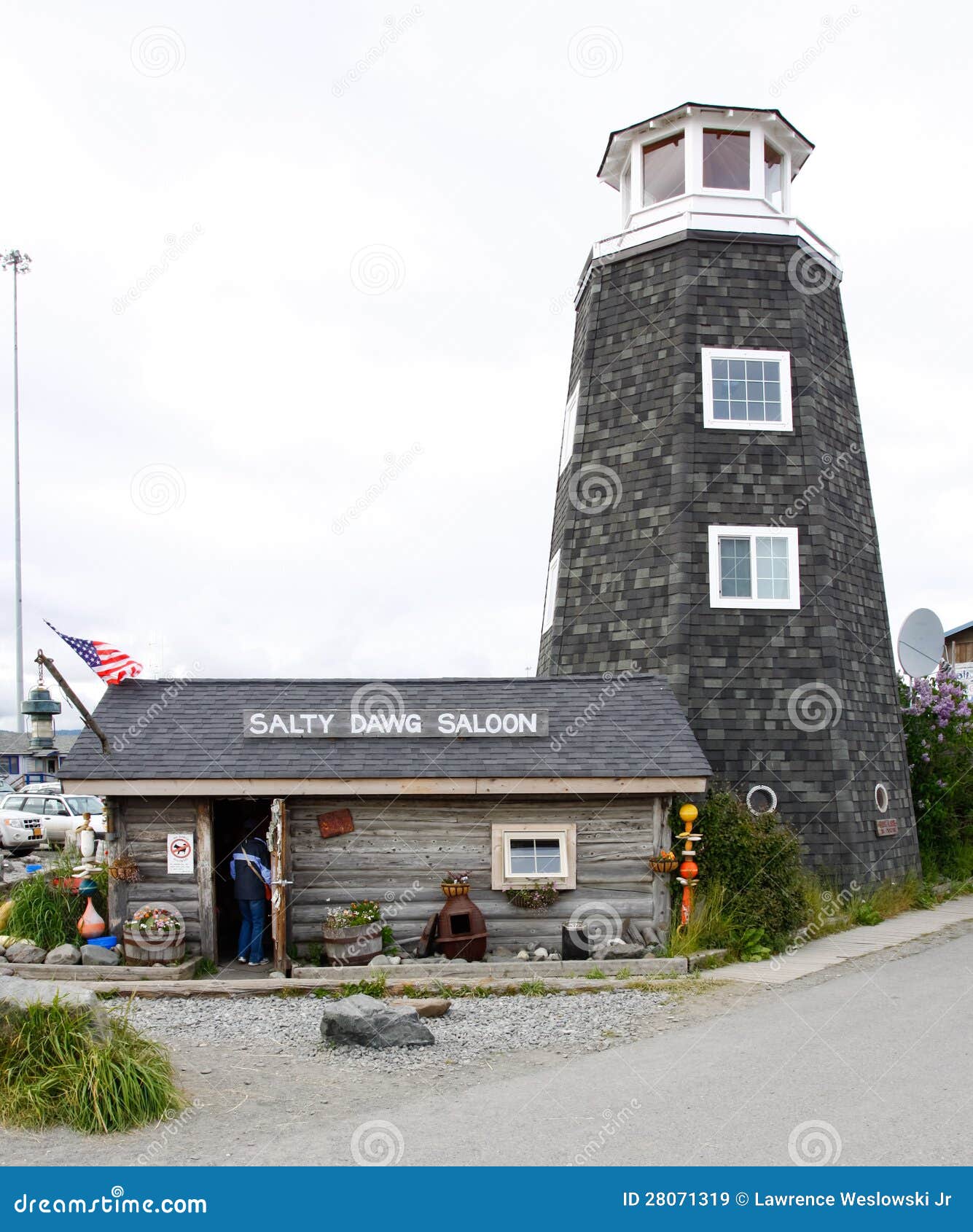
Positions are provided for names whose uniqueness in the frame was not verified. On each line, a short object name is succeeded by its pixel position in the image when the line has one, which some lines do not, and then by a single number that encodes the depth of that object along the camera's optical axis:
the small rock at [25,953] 12.10
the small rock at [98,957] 12.00
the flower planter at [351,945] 12.00
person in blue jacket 12.66
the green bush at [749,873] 13.20
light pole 46.34
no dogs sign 12.52
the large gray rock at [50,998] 7.67
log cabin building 12.45
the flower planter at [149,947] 12.09
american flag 13.45
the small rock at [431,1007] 10.10
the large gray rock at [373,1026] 8.99
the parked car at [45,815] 26.27
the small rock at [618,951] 12.19
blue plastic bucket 12.31
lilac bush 18.95
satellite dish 17.70
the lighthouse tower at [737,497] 16.03
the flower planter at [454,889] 12.38
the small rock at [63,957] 12.00
